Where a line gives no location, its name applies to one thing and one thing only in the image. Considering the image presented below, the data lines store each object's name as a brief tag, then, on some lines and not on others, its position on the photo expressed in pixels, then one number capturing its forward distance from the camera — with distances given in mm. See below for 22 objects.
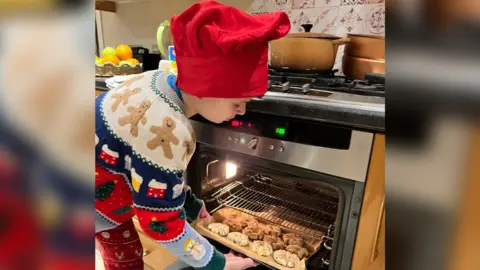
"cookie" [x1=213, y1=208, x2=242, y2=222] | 1291
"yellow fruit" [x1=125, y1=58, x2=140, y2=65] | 1734
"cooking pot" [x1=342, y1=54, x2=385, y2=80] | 1188
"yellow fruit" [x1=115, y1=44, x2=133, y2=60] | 1785
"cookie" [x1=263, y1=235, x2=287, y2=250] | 1171
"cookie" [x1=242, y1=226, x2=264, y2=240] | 1211
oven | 906
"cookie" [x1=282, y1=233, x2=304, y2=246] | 1184
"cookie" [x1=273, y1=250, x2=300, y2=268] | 1076
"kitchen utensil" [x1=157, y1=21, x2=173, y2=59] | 1661
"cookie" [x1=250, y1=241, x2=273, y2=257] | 1134
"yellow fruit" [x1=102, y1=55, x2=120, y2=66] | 1656
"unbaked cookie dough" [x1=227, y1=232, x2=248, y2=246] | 1178
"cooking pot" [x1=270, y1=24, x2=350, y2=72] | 1189
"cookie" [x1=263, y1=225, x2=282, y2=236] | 1240
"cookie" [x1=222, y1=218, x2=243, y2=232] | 1247
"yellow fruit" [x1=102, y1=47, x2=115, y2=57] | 1735
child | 716
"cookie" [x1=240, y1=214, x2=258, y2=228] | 1271
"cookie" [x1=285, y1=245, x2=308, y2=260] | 1119
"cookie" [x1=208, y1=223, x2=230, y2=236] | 1213
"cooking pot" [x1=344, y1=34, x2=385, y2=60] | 1179
